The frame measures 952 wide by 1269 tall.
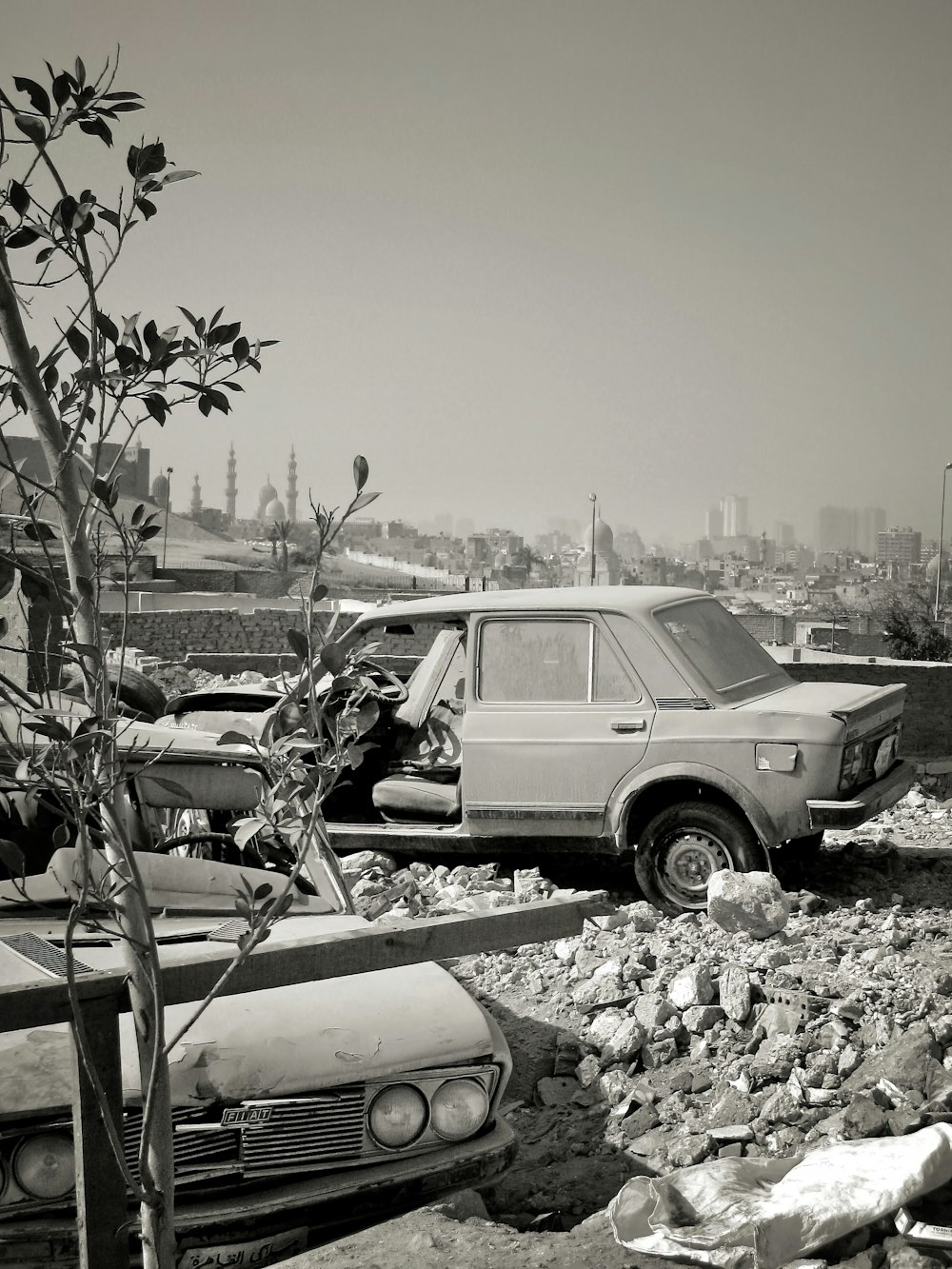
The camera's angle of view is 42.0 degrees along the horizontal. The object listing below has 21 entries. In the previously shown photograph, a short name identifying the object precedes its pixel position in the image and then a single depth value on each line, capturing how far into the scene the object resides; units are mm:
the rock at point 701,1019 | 4785
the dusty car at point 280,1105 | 2738
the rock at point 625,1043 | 4727
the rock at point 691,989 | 4918
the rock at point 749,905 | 5547
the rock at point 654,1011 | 4848
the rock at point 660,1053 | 4703
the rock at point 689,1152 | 3943
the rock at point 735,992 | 4816
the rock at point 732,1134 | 4008
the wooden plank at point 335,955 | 2295
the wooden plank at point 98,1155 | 2355
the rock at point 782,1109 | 4098
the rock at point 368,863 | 6893
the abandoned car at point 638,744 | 6008
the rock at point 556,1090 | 4621
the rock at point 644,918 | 5828
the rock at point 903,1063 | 4014
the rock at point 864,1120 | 3695
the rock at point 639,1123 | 4316
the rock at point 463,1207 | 3637
